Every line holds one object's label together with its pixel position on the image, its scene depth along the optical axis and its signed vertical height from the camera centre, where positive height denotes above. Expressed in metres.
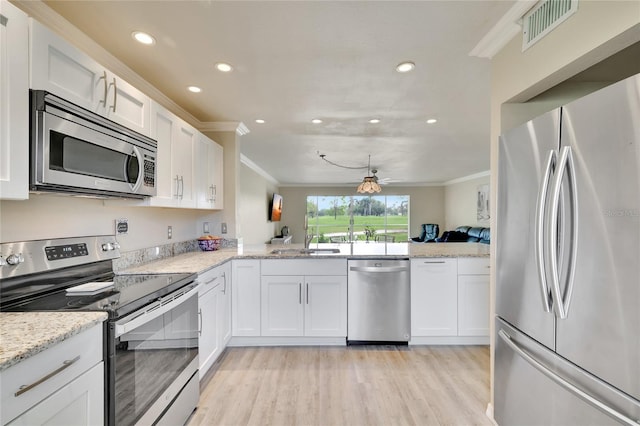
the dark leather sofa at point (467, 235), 7.00 -0.55
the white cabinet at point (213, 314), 2.20 -0.86
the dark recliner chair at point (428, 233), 9.54 -0.64
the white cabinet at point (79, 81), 1.23 +0.67
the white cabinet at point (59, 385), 0.83 -0.56
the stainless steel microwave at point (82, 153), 1.21 +0.30
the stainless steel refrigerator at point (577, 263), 0.92 -0.18
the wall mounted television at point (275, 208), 8.24 +0.14
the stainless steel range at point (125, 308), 1.24 -0.47
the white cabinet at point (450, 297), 2.88 -0.83
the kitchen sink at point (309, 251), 3.17 -0.42
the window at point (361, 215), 10.23 -0.06
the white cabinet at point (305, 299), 2.87 -0.86
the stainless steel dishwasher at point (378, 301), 2.88 -0.88
